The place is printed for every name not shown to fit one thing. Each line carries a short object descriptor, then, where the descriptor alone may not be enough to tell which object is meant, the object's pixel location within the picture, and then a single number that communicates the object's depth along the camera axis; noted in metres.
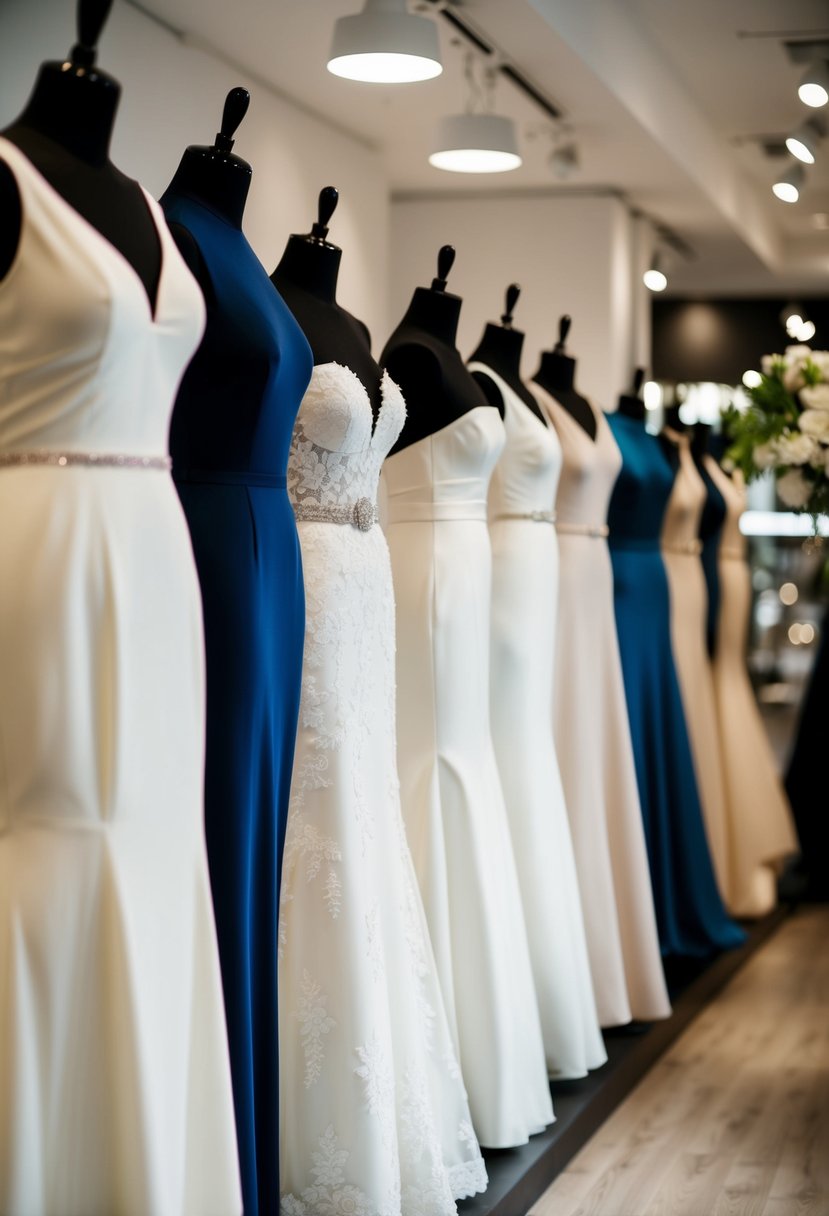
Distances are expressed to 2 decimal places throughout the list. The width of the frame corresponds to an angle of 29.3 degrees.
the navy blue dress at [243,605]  2.42
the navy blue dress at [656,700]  5.03
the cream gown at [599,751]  4.35
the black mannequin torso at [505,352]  3.96
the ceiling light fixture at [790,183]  6.14
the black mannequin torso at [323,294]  2.90
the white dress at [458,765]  3.39
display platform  3.27
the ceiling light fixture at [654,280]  7.33
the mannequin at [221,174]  2.51
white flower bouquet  4.89
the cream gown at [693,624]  5.81
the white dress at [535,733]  3.85
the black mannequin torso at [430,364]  3.39
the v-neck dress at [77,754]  1.99
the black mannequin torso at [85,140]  2.12
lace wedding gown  2.70
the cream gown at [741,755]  6.35
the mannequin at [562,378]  4.51
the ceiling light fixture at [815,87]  5.30
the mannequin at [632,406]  5.39
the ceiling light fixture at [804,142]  5.52
